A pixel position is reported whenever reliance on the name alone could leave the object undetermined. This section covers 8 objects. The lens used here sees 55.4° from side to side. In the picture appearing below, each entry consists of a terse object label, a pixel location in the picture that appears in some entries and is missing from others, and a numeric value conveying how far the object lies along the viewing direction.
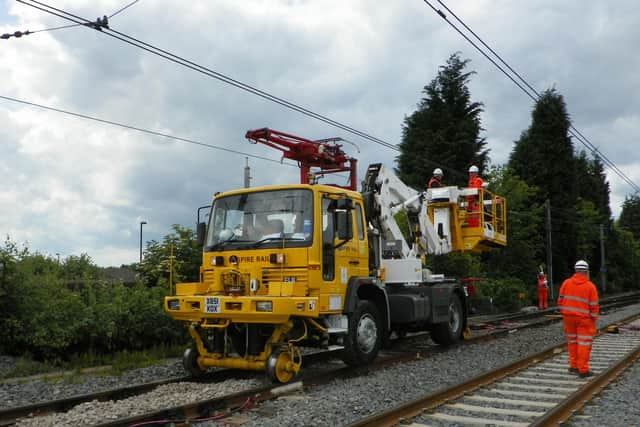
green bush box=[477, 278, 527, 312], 25.50
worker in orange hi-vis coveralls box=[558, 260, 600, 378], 8.55
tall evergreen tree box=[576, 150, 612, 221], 62.38
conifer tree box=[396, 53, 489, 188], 35.53
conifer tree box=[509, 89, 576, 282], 44.06
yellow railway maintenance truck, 8.05
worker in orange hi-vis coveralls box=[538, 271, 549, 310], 26.30
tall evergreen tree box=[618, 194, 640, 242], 81.06
